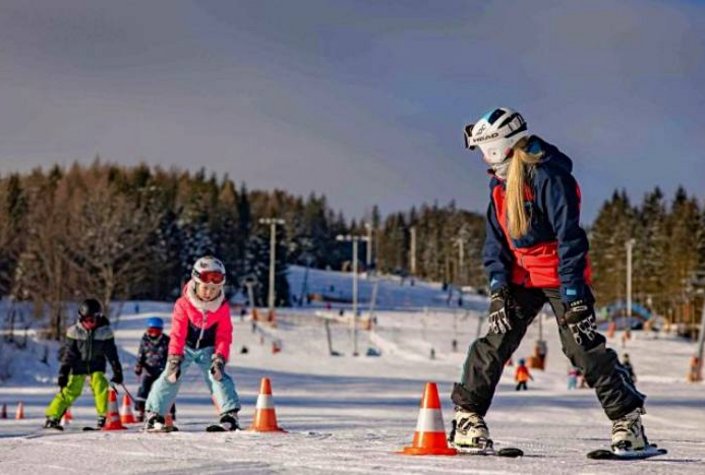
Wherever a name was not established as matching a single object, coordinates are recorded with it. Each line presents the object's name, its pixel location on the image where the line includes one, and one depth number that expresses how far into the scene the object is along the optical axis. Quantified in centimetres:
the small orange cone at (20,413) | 1889
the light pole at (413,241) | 19675
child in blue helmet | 1596
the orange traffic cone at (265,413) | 1052
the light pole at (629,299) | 9031
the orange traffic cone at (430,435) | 725
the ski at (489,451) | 707
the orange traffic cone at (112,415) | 1319
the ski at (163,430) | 1057
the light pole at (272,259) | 8712
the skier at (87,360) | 1356
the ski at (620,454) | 686
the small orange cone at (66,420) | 1593
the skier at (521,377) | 3700
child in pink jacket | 1086
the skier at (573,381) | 3931
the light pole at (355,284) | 6898
